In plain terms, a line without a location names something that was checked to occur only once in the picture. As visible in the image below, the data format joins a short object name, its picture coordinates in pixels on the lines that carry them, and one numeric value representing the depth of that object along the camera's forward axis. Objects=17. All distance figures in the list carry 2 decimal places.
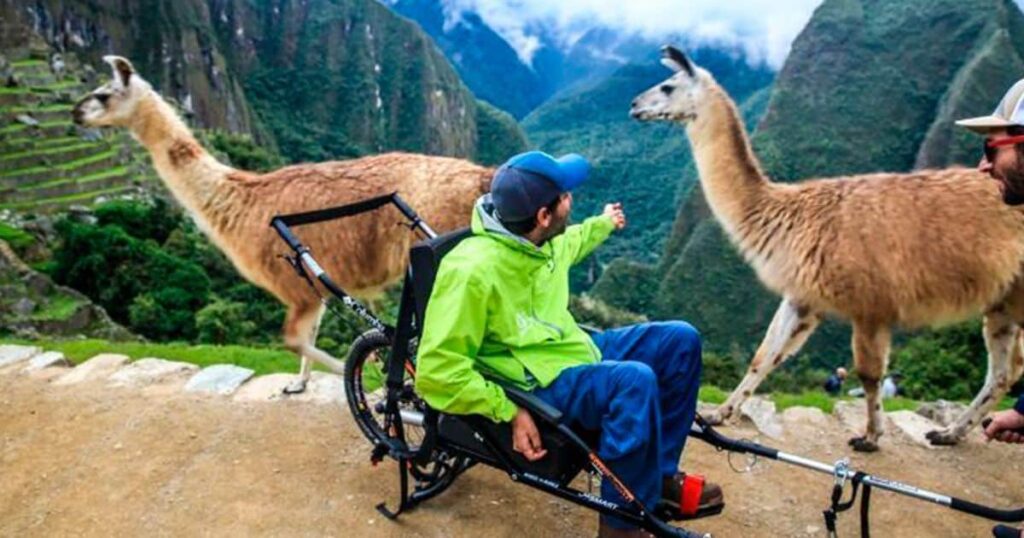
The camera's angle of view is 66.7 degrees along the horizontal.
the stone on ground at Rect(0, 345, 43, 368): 5.94
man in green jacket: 2.71
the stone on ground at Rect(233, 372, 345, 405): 5.11
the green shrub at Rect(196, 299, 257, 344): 18.00
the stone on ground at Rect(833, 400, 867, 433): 4.88
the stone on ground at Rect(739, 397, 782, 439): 4.77
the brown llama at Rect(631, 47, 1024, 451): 4.34
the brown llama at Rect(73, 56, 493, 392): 4.91
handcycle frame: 2.71
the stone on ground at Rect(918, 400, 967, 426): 5.03
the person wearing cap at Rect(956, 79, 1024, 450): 2.25
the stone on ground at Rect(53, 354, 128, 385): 5.49
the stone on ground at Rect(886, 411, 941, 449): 4.66
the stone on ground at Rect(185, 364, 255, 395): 5.27
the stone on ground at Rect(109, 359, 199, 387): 5.46
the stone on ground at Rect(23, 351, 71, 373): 5.78
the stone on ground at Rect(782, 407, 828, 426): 4.94
